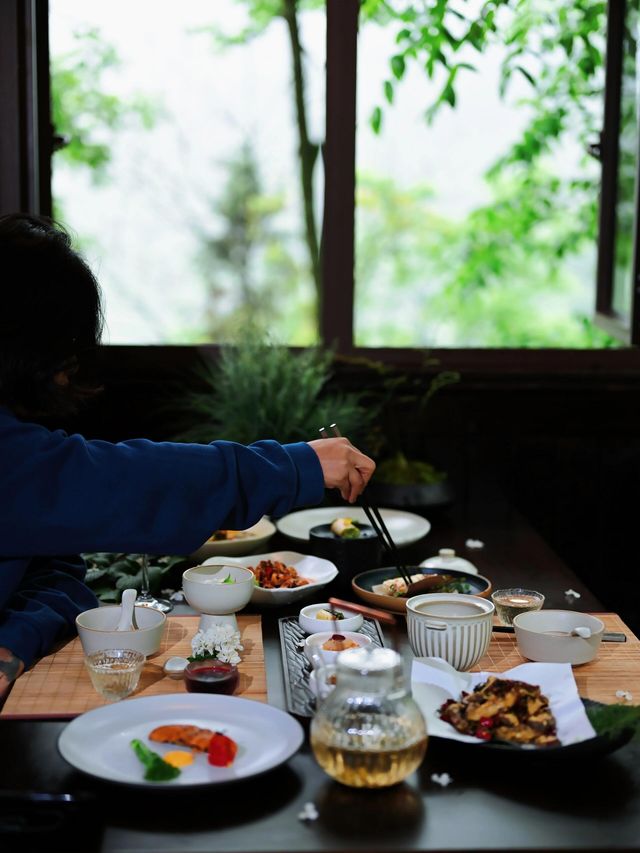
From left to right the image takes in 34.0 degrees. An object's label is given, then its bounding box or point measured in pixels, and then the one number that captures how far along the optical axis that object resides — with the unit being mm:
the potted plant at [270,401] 2600
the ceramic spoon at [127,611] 1460
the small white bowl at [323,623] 1572
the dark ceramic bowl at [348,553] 1896
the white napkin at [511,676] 1164
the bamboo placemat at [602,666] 1379
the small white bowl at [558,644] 1446
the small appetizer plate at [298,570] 1719
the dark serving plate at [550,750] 1104
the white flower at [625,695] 1347
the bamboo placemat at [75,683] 1299
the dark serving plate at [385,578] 1690
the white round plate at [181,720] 1077
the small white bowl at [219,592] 1633
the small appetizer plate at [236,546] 2088
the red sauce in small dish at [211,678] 1312
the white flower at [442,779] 1095
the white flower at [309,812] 1018
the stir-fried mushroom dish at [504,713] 1159
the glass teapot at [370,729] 1039
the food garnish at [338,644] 1440
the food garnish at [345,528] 2025
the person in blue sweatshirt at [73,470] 1338
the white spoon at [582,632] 1443
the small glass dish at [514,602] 1640
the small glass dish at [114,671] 1300
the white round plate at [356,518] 2225
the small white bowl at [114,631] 1398
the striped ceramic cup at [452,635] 1401
